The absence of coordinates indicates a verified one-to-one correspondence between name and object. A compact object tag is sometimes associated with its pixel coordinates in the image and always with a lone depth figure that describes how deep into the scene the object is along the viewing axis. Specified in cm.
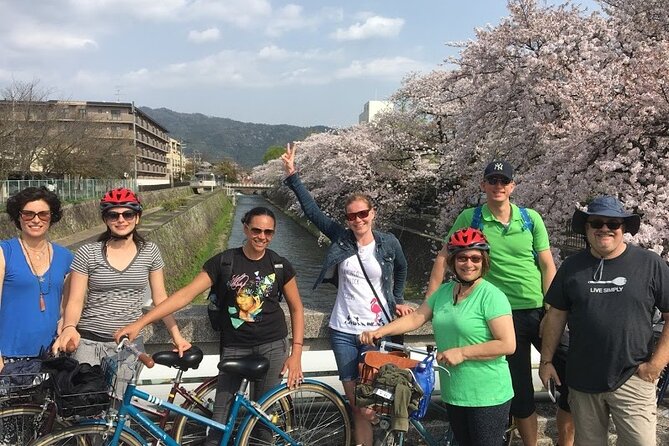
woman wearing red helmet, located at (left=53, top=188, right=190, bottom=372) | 297
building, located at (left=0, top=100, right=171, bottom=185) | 3228
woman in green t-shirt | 260
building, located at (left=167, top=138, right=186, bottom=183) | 11512
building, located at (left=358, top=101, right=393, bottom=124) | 5993
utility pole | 6939
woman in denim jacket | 324
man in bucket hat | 263
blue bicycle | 268
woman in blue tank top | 287
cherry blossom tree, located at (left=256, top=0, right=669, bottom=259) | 659
